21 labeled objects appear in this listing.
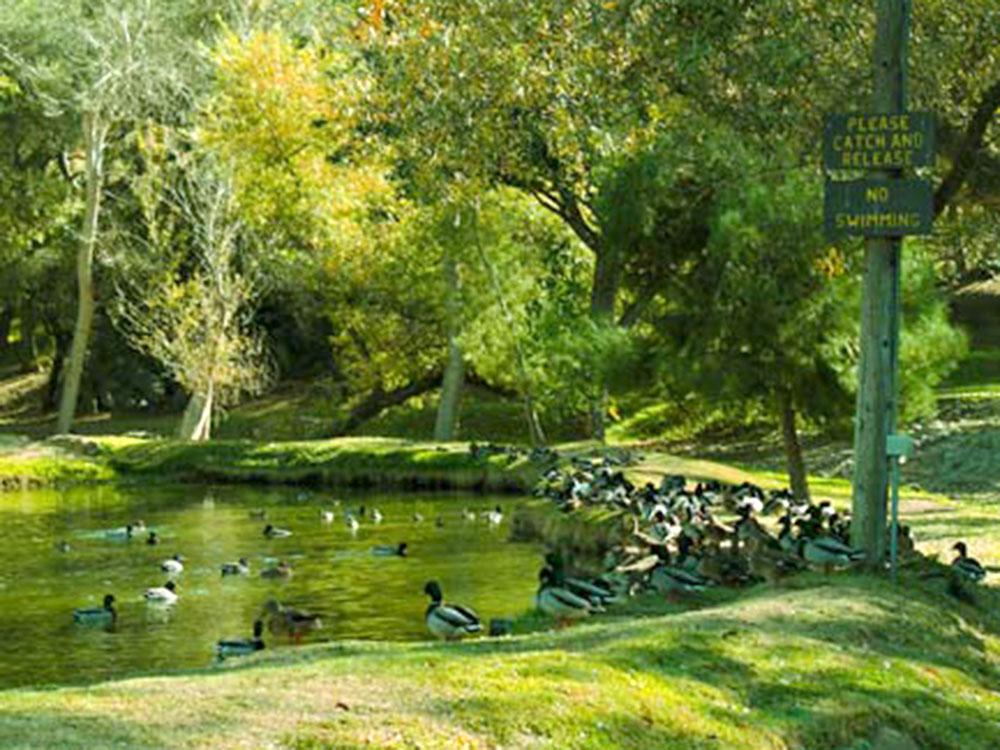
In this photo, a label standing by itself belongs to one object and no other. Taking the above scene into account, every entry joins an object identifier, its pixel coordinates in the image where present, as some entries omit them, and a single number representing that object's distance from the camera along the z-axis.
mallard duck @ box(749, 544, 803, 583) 20.38
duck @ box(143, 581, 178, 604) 26.55
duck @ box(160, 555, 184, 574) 30.17
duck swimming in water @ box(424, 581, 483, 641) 19.62
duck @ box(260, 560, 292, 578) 29.44
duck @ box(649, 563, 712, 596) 19.28
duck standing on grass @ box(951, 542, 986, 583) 20.05
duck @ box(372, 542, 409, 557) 32.00
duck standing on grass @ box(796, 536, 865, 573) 19.59
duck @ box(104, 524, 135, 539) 35.53
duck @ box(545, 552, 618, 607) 19.30
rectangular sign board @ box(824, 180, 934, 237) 18.27
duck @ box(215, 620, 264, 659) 20.23
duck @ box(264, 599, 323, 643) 23.31
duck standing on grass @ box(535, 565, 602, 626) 18.48
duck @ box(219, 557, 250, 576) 30.05
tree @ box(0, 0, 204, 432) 56.00
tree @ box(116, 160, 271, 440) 54.25
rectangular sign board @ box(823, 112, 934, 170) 17.95
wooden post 18.53
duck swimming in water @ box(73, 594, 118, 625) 24.42
